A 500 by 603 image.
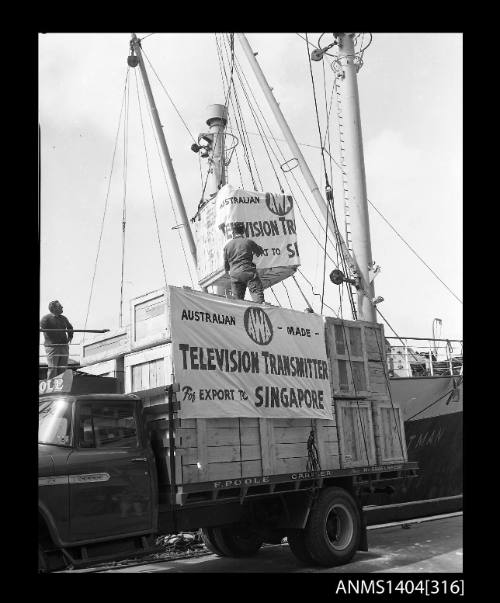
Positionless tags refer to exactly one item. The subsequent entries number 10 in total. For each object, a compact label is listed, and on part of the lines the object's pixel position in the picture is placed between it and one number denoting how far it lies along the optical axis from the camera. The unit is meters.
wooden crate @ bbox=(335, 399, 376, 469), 9.20
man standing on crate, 10.03
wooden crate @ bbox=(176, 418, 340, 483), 7.45
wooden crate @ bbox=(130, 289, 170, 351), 7.76
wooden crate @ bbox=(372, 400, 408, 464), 9.77
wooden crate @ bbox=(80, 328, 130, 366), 8.56
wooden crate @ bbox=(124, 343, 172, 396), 7.65
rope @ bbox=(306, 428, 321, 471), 8.64
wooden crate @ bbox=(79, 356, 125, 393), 8.46
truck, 6.62
